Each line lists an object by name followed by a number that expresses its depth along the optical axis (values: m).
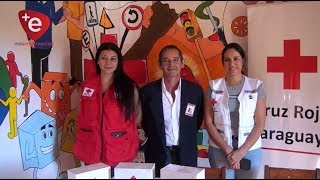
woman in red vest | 1.49
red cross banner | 1.51
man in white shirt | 1.46
